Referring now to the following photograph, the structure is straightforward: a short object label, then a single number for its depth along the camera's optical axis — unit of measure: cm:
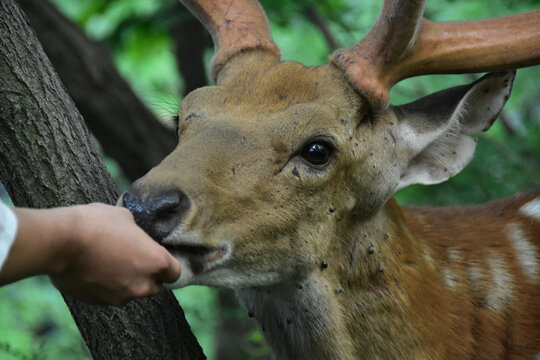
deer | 593
